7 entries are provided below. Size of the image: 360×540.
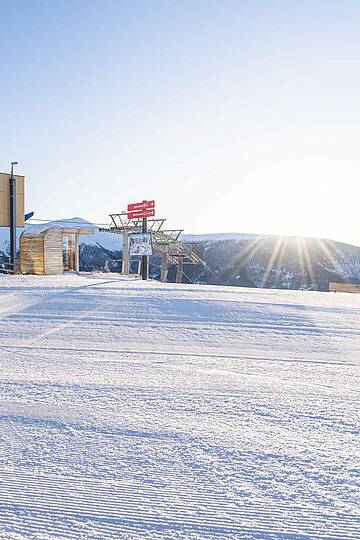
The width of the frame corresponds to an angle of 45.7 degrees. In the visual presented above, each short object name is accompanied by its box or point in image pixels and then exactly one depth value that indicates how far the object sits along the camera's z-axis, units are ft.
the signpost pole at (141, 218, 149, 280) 45.73
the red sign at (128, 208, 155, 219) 44.48
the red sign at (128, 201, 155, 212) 44.58
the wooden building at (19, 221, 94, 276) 54.65
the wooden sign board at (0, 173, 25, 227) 65.41
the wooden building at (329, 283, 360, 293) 57.47
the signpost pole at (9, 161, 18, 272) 65.26
